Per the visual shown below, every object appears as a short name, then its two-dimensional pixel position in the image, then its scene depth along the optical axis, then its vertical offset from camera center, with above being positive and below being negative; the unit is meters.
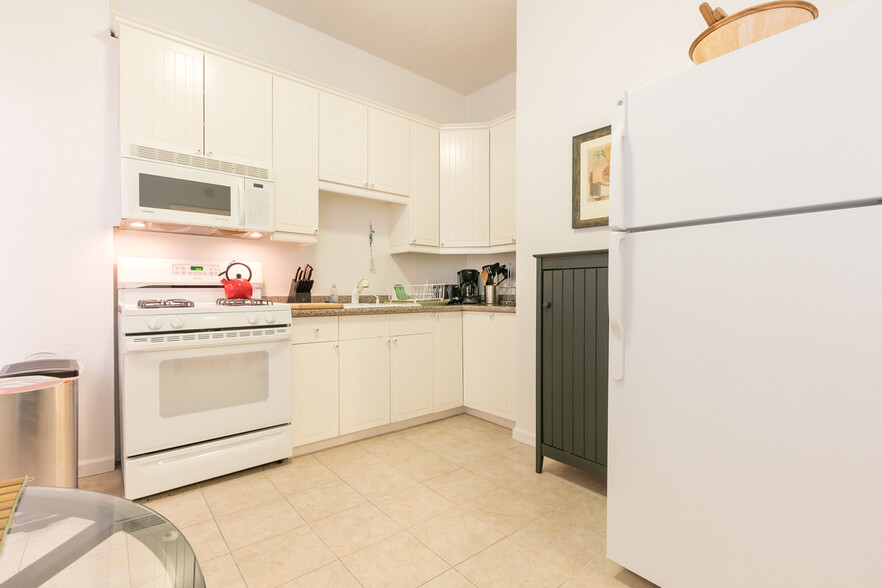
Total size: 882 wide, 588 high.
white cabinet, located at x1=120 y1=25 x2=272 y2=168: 2.24 +1.14
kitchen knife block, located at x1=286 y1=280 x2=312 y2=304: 2.96 -0.01
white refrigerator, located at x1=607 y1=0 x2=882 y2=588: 0.95 -0.08
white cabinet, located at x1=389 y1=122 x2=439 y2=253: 3.52 +0.80
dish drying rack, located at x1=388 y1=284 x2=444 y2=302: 3.68 -0.03
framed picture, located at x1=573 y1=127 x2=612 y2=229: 2.35 +0.67
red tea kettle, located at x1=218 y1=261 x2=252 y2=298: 2.53 +0.01
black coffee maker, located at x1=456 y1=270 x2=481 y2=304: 3.79 +0.04
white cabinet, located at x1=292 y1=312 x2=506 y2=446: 2.57 -0.58
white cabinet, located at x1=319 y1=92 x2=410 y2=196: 2.99 +1.14
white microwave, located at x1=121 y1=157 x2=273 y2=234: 2.21 +0.55
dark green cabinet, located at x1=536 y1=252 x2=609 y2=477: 1.98 -0.37
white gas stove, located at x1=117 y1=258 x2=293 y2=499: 1.96 -0.50
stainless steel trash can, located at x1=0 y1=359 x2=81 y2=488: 1.70 -0.60
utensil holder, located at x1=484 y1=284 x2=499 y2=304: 3.44 -0.05
